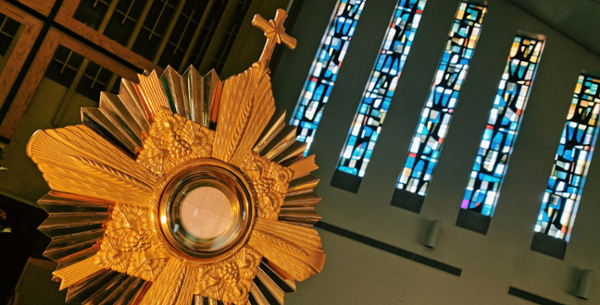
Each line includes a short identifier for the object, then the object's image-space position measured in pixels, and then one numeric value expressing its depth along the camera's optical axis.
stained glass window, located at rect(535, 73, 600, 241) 6.39
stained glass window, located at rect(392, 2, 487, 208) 6.43
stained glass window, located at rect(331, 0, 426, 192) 6.48
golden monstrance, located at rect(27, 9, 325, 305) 1.75
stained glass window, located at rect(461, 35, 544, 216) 6.44
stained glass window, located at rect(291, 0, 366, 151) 6.65
